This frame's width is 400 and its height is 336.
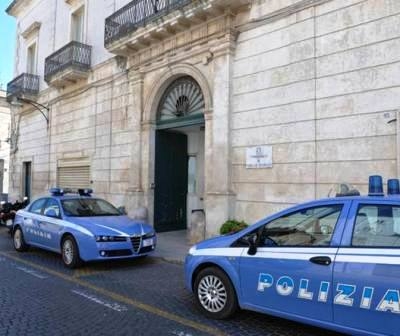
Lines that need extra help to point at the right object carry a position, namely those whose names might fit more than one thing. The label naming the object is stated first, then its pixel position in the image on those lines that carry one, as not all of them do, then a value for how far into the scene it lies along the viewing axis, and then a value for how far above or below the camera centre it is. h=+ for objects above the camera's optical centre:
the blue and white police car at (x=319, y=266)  3.47 -0.80
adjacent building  32.97 +3.76
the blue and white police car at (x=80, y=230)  7.16 -0.91
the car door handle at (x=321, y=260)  3.76 -0.71
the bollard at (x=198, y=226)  9.98 -1.04
